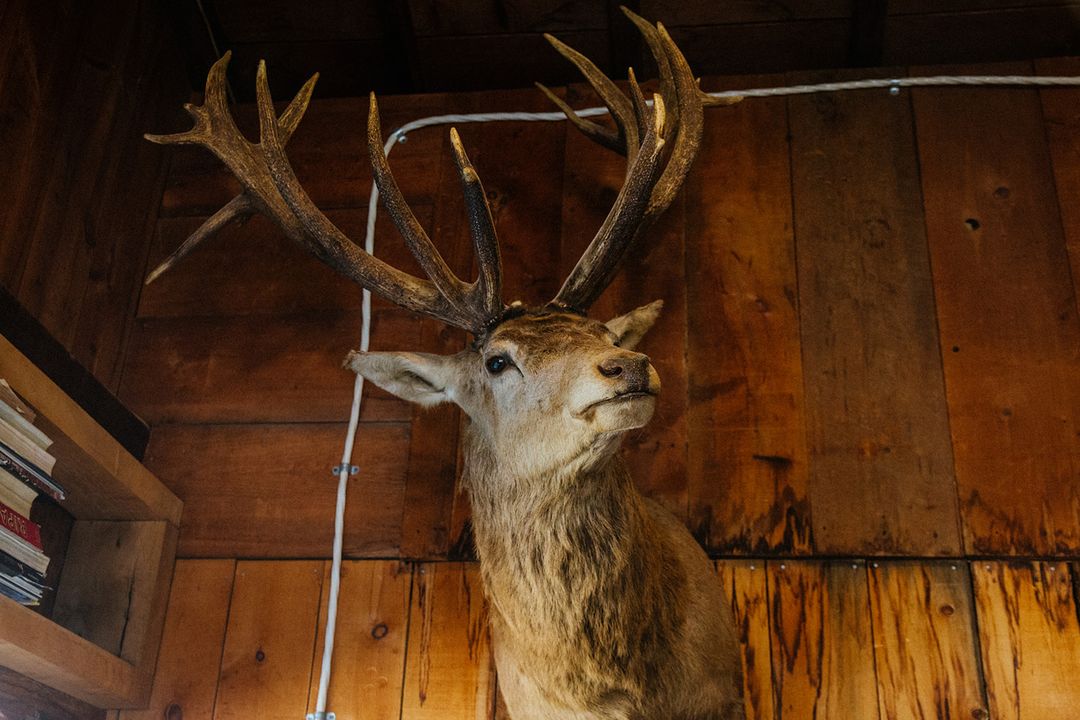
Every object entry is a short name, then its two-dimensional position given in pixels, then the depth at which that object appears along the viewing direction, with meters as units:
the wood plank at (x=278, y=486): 3.69
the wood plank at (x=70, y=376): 3.32
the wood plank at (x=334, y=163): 4.28
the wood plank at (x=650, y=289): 3.63
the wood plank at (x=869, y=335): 3.47
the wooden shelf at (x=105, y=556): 3.13
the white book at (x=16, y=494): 2.84
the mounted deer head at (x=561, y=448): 2.81
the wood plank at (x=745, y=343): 3.53
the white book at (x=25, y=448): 2.82
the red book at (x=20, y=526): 2.81
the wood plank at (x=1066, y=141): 3.83
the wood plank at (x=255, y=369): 3.90
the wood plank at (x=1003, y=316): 3.44
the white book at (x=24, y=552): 2.79
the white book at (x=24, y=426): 2.84
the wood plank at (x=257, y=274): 4.09
